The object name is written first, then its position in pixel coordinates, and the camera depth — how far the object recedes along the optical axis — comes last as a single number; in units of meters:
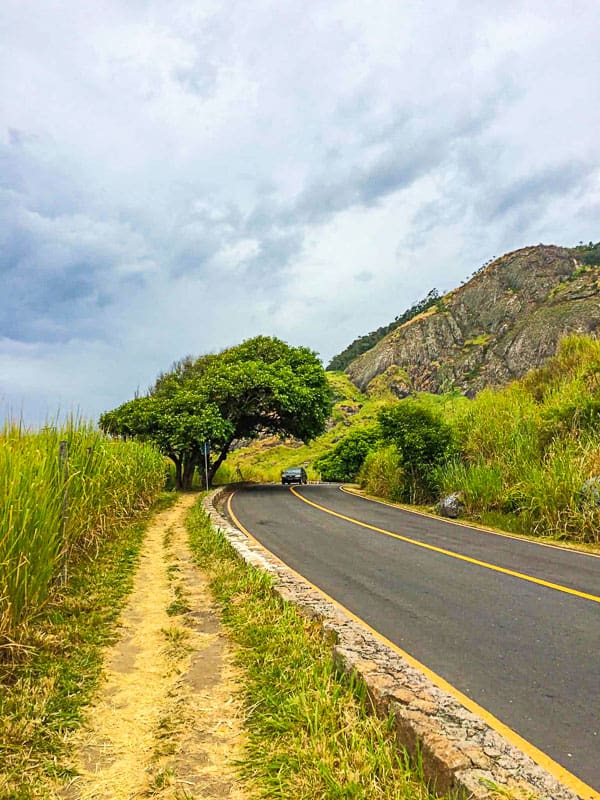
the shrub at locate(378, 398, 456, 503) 17.77
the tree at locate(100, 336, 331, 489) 28.14
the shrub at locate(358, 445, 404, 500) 20.69
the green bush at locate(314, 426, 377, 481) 41.31
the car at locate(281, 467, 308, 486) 35.28
